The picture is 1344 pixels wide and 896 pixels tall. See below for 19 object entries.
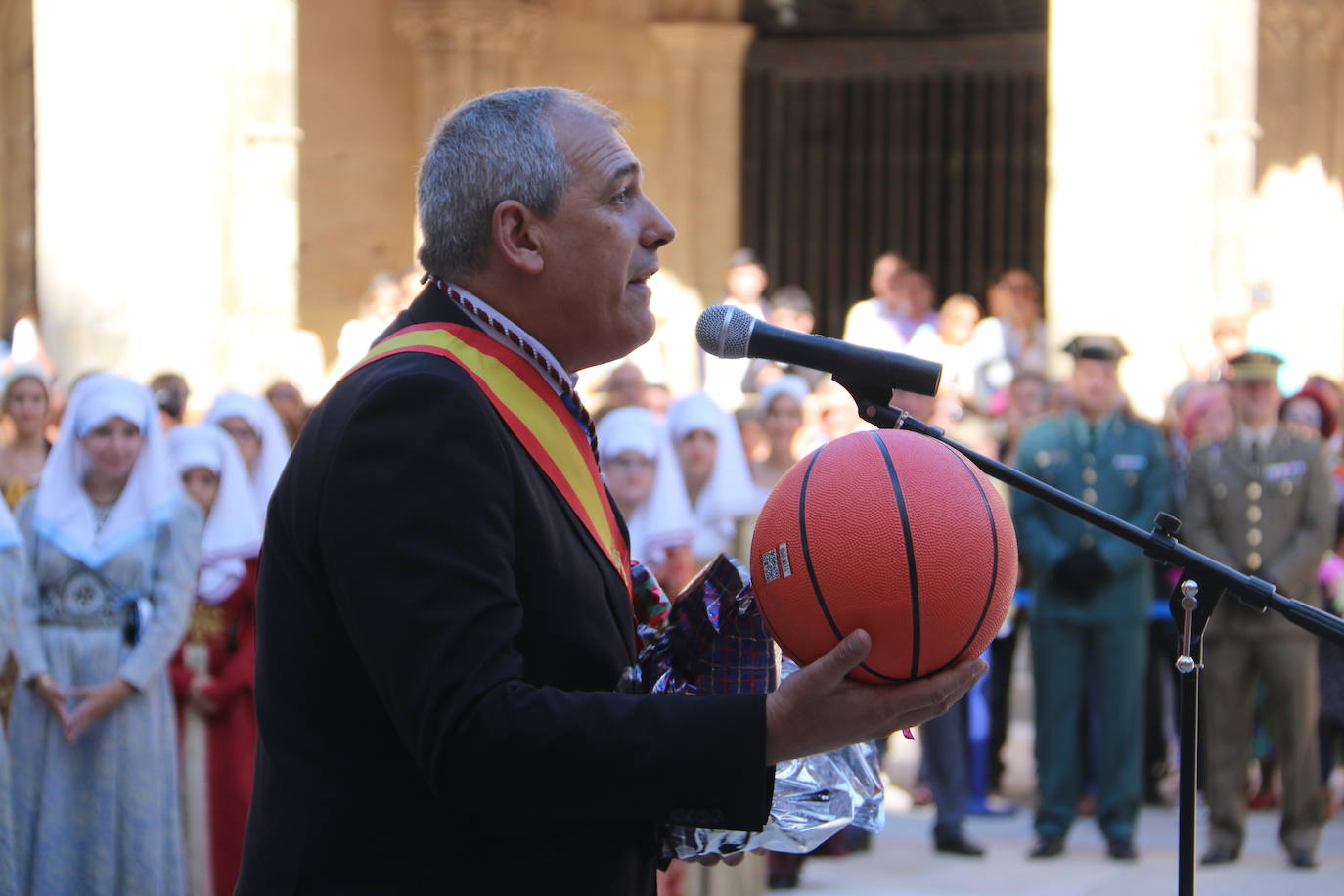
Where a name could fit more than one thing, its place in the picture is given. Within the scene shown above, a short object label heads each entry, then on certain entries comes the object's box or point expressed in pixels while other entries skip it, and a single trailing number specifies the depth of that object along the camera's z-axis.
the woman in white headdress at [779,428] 15.47
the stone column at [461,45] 28.28
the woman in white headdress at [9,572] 10.52
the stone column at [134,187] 17.83
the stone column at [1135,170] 19.80
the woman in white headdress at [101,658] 10.92
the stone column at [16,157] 32.95
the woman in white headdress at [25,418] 13.46
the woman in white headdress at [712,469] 14.51
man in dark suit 3.93
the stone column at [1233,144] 22.54
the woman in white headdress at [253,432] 14.51
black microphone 4.89
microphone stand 4.87
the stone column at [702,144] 29.67
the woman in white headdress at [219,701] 12.05
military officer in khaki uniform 14.97
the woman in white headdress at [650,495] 12.79
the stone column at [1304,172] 32.38
